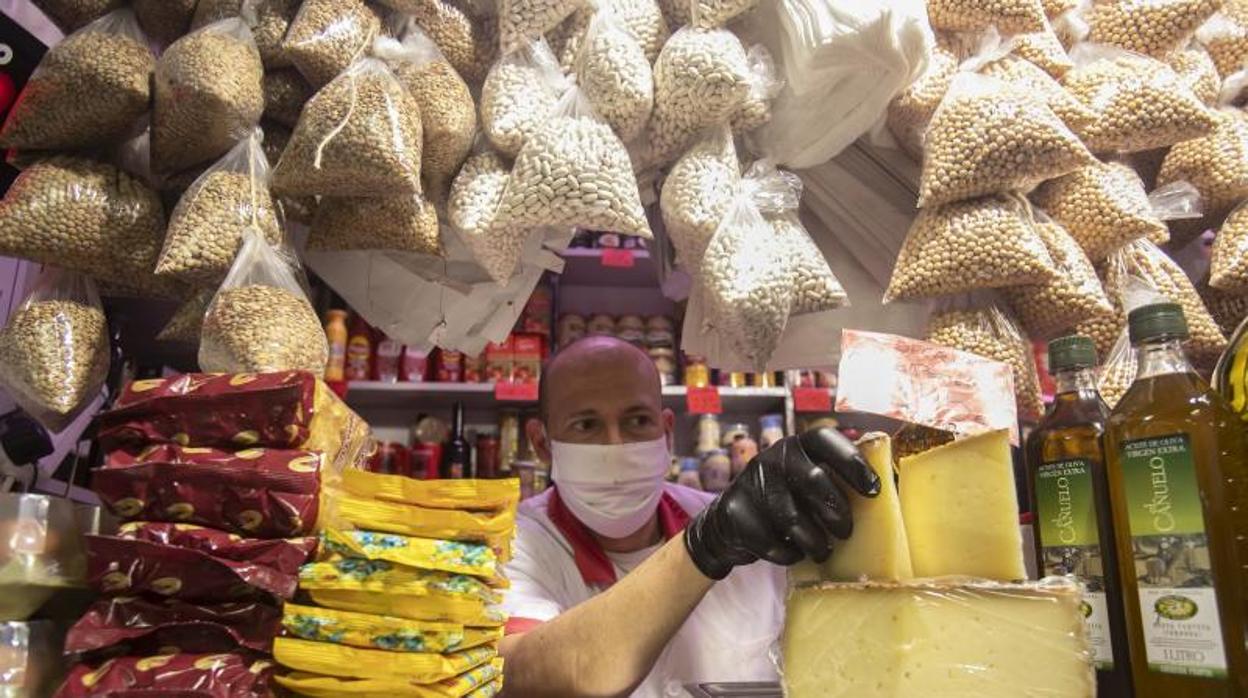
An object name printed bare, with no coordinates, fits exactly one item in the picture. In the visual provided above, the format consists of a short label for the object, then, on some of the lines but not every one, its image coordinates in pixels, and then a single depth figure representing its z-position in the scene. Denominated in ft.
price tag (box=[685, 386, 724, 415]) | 9.72
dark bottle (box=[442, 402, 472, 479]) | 11.00
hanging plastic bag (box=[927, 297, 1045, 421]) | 4.04
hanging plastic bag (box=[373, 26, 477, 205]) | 4.25
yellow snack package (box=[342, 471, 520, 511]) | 3.15
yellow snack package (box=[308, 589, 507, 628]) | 3.13
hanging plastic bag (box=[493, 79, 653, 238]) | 3.84
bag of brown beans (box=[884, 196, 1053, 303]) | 3.94
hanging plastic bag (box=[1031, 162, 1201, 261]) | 4.34
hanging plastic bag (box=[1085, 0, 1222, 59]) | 4.71
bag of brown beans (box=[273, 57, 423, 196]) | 3.87
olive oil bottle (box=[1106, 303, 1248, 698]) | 2.63
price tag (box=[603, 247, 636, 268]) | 10.71
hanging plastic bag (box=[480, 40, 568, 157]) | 4.14
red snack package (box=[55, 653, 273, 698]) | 2.93
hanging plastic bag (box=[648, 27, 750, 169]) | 4.01
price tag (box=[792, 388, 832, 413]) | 10.16
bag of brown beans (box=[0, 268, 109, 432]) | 3.88
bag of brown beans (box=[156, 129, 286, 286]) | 3.86
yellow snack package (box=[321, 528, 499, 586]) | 3.07
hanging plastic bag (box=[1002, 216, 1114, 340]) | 4.07
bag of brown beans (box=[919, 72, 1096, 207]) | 3.88
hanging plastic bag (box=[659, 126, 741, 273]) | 4.11
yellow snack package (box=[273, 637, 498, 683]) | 3.02
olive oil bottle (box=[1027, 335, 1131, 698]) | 2.95
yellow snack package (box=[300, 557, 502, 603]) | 3.08
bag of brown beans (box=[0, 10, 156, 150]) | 3.95
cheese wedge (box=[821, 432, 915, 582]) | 2.68
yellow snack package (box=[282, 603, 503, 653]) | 3.07
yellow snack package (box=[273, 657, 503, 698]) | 3.01
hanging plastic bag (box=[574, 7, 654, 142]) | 4.04
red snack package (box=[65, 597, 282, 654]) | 3.10
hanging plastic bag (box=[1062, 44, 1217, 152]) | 4.34
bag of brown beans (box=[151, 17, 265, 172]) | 3.94
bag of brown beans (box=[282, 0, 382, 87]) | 4.19
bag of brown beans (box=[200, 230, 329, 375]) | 3.67
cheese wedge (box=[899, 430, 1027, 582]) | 2.64
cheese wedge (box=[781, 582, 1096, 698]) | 2.48
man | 3.98
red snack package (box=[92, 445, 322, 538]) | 3.13
